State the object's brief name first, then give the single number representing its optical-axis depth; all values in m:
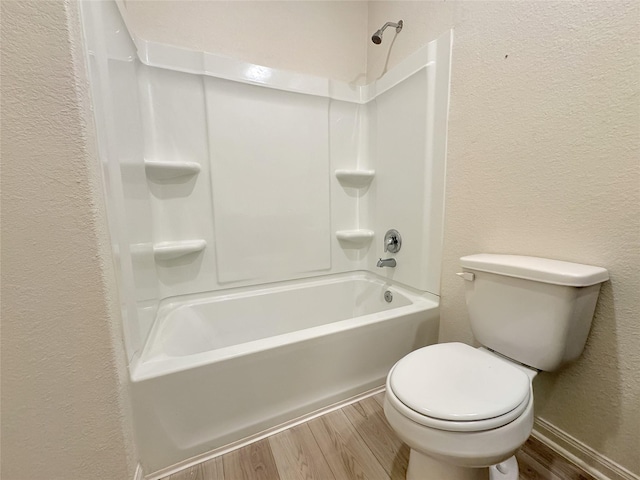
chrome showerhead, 1.47
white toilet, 0.64
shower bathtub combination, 0.89
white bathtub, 0.88
